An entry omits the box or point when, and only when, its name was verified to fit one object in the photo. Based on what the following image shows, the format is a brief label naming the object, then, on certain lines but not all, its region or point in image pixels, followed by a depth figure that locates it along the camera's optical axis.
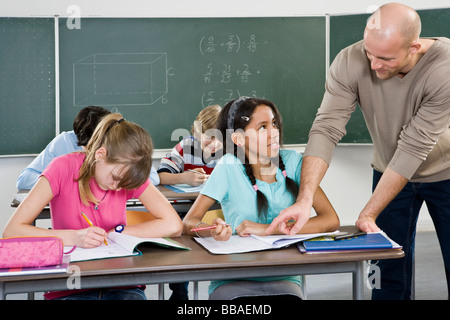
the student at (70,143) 2.96
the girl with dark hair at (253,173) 2.12
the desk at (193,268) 1.46
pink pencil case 1.46
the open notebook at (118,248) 1.58
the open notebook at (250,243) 1.66
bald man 1.84
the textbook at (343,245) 1.62
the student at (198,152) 3.39
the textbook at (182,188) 3.07
